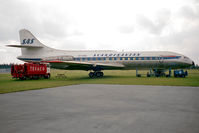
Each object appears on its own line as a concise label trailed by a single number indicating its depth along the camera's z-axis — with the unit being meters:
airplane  22.53
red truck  20.03
